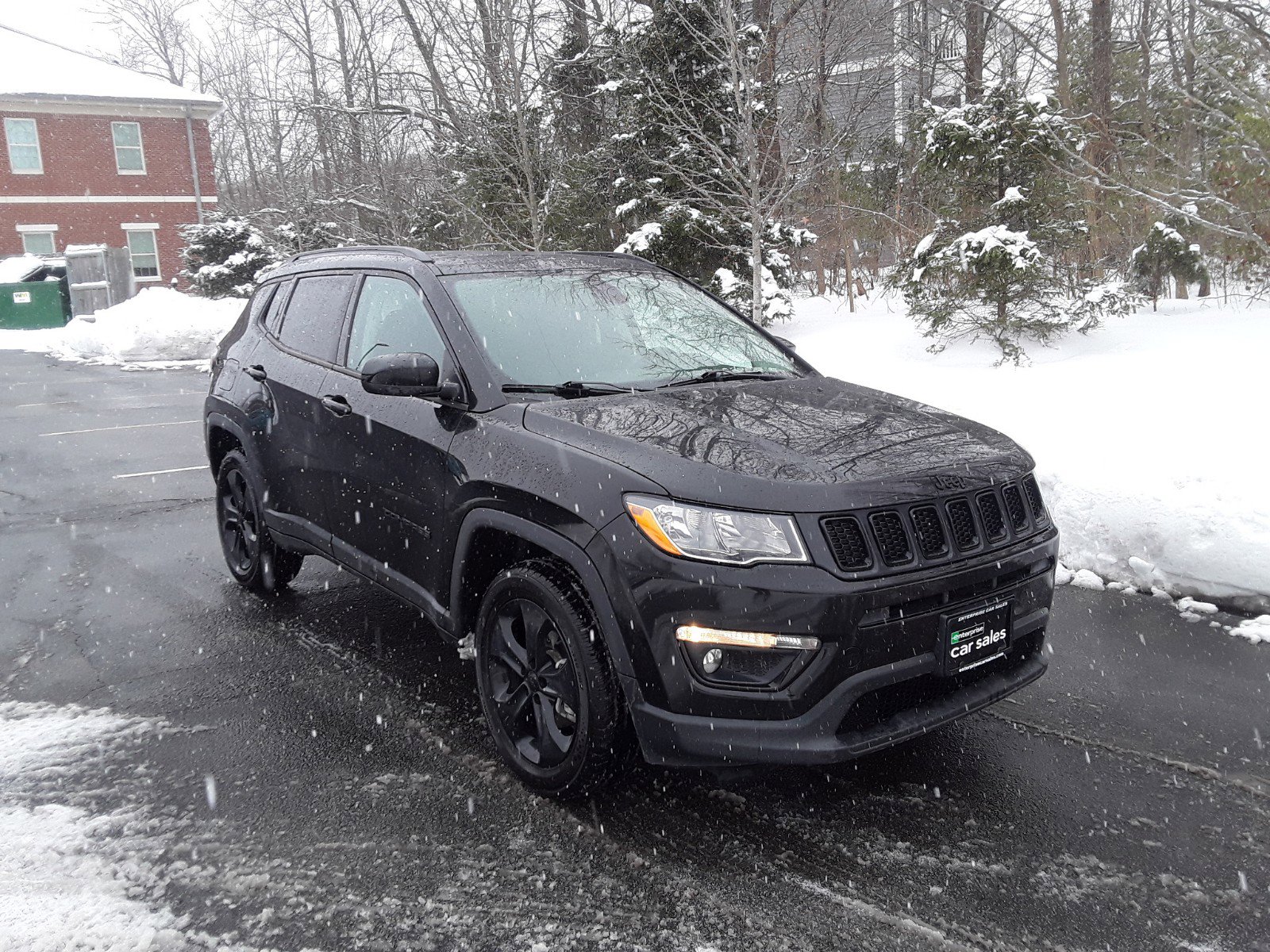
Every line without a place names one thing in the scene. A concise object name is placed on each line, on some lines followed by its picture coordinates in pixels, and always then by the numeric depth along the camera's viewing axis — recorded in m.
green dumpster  26.56
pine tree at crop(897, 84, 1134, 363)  10.84
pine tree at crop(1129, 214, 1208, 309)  14.73
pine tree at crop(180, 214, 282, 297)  26.58
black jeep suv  2.82
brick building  36.16
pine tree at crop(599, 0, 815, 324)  13.84
